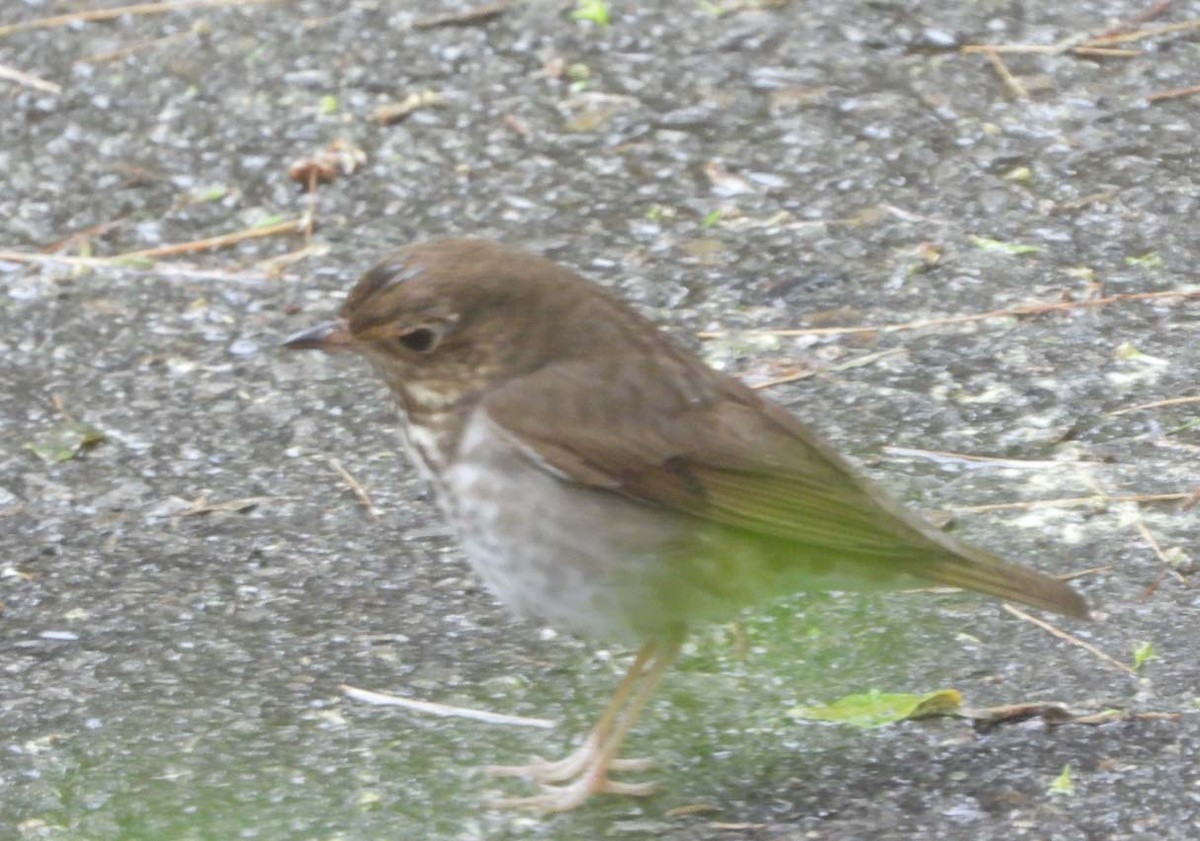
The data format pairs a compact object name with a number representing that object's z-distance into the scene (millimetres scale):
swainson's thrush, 7254
